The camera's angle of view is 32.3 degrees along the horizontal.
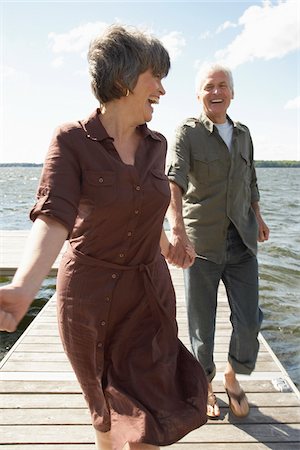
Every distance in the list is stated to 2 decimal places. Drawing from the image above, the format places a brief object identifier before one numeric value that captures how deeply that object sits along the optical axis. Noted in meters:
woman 1.68
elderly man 2.90
